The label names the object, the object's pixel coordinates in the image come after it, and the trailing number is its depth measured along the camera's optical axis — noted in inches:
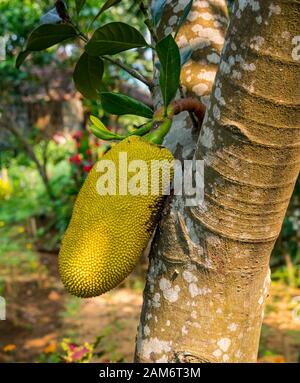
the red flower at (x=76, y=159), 126.9
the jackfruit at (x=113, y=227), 25.0
